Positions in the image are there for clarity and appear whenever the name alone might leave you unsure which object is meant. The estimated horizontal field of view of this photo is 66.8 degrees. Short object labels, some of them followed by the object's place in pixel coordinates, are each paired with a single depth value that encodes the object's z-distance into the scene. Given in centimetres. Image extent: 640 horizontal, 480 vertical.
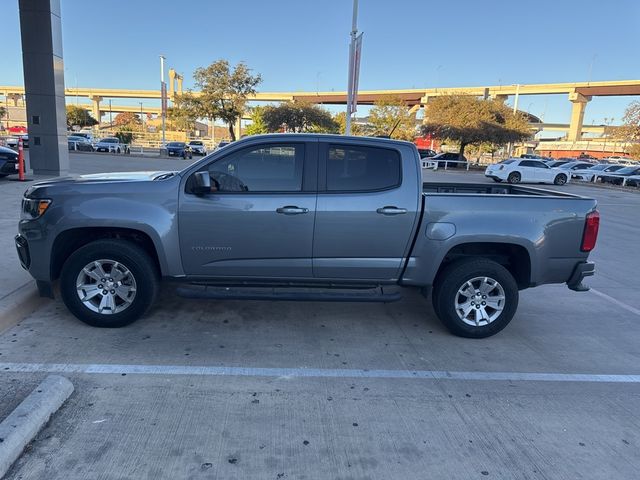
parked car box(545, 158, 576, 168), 3779
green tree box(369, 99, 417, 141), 5593
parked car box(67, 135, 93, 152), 3928
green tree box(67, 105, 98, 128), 8020
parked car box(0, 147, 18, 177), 1460
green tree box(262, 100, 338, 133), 5300
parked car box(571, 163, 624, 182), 3512
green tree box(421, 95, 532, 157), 4375
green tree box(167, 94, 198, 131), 4384
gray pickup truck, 443
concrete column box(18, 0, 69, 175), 1597
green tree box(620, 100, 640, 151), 3966
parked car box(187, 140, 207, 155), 4453
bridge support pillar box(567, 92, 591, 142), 8512
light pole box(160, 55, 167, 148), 4800
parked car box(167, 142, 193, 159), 4000
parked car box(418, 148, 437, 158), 4731
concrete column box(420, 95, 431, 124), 8592
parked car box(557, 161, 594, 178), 3835
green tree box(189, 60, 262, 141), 4266
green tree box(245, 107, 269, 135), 5378
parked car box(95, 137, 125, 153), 3953
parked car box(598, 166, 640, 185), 3291
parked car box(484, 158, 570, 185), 2956
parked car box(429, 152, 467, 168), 4204
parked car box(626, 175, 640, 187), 3106
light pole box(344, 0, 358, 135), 1778
